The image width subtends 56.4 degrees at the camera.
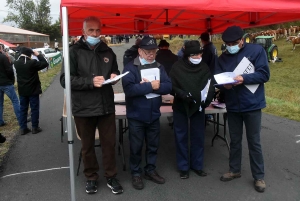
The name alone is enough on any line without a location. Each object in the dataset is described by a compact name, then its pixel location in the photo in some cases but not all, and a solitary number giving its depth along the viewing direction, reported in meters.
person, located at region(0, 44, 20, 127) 6.15
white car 23.22
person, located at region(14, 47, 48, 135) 5.69
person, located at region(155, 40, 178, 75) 5.88
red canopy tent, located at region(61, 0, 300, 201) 2.90
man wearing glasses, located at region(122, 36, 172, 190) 3.37
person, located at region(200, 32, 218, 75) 5.70
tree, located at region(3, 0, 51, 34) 87.31
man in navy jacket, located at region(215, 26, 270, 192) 3.29
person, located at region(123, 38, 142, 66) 5.55
